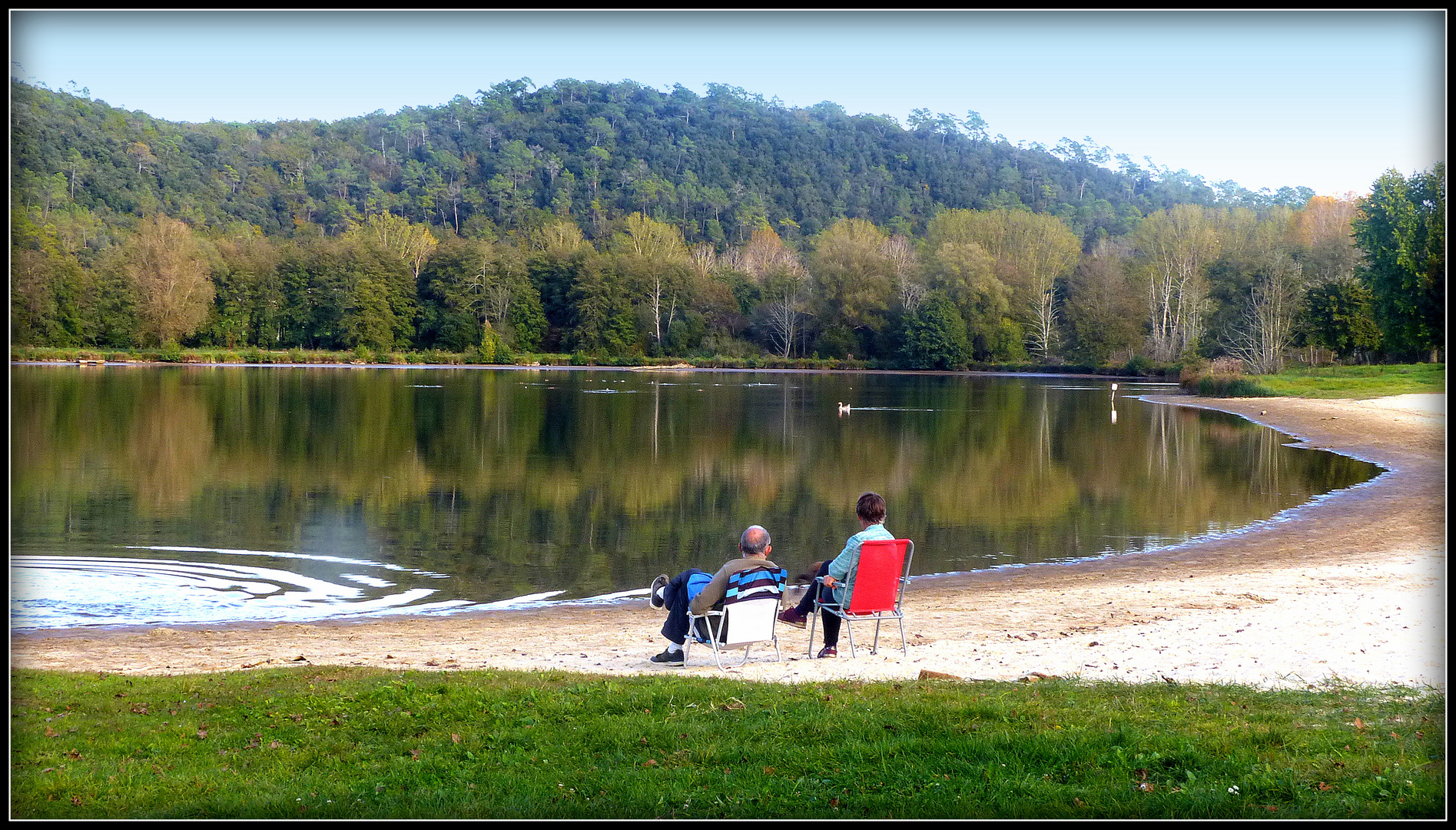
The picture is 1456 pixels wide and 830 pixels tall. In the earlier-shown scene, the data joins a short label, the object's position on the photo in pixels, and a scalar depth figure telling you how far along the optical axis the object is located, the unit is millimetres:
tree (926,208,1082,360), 94562
